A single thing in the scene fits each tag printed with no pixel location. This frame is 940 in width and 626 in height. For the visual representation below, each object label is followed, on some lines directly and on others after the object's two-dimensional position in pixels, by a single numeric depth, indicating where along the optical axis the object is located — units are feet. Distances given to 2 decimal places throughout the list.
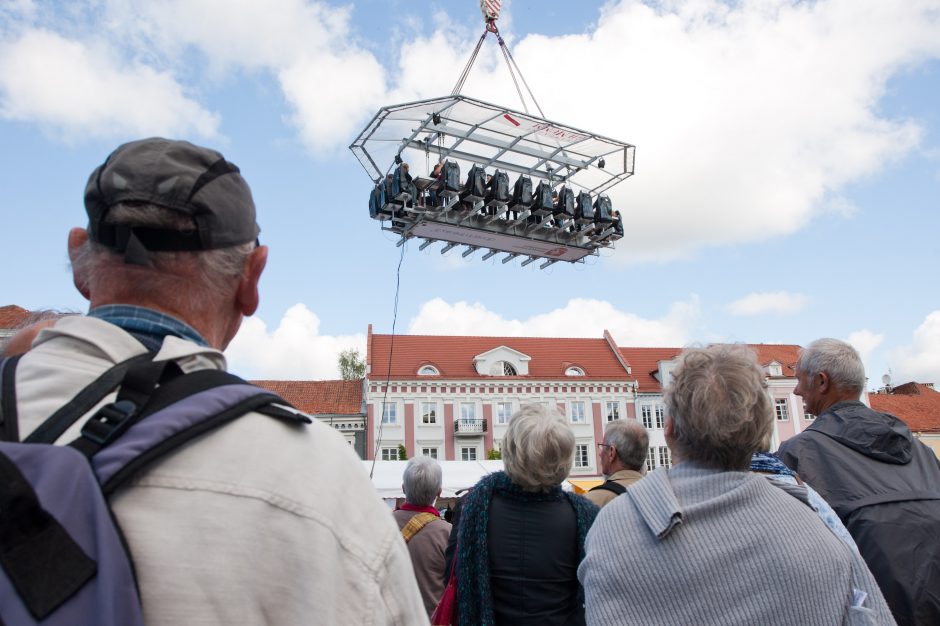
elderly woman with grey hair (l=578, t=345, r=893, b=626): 6.27
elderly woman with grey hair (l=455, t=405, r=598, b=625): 9.51
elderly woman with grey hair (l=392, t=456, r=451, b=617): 14.17
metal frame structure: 40.24
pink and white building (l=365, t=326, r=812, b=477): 133.49
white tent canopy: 48.32
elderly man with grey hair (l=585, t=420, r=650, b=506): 11.96
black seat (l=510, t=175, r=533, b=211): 44.70
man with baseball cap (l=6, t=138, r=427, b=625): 3.03
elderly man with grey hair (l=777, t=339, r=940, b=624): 8.35
